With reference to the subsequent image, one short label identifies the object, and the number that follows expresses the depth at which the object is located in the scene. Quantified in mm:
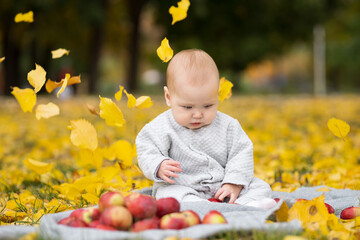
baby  2293
